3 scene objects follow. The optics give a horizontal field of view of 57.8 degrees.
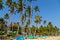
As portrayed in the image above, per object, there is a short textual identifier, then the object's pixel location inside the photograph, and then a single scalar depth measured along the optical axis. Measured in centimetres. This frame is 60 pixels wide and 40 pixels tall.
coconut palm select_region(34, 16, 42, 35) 2770
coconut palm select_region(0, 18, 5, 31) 2117
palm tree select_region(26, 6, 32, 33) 2204
